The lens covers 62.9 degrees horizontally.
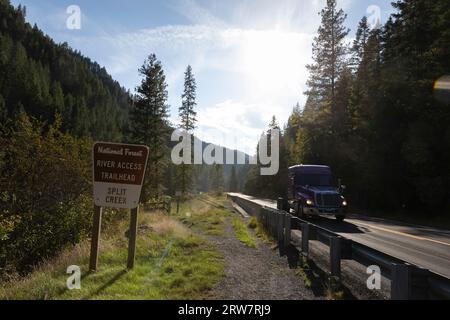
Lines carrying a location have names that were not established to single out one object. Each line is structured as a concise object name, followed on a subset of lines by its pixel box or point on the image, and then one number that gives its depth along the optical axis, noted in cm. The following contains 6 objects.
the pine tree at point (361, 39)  5241
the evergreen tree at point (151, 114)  3669
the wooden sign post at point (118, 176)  808
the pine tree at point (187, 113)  5397
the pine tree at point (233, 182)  15925
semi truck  1802
